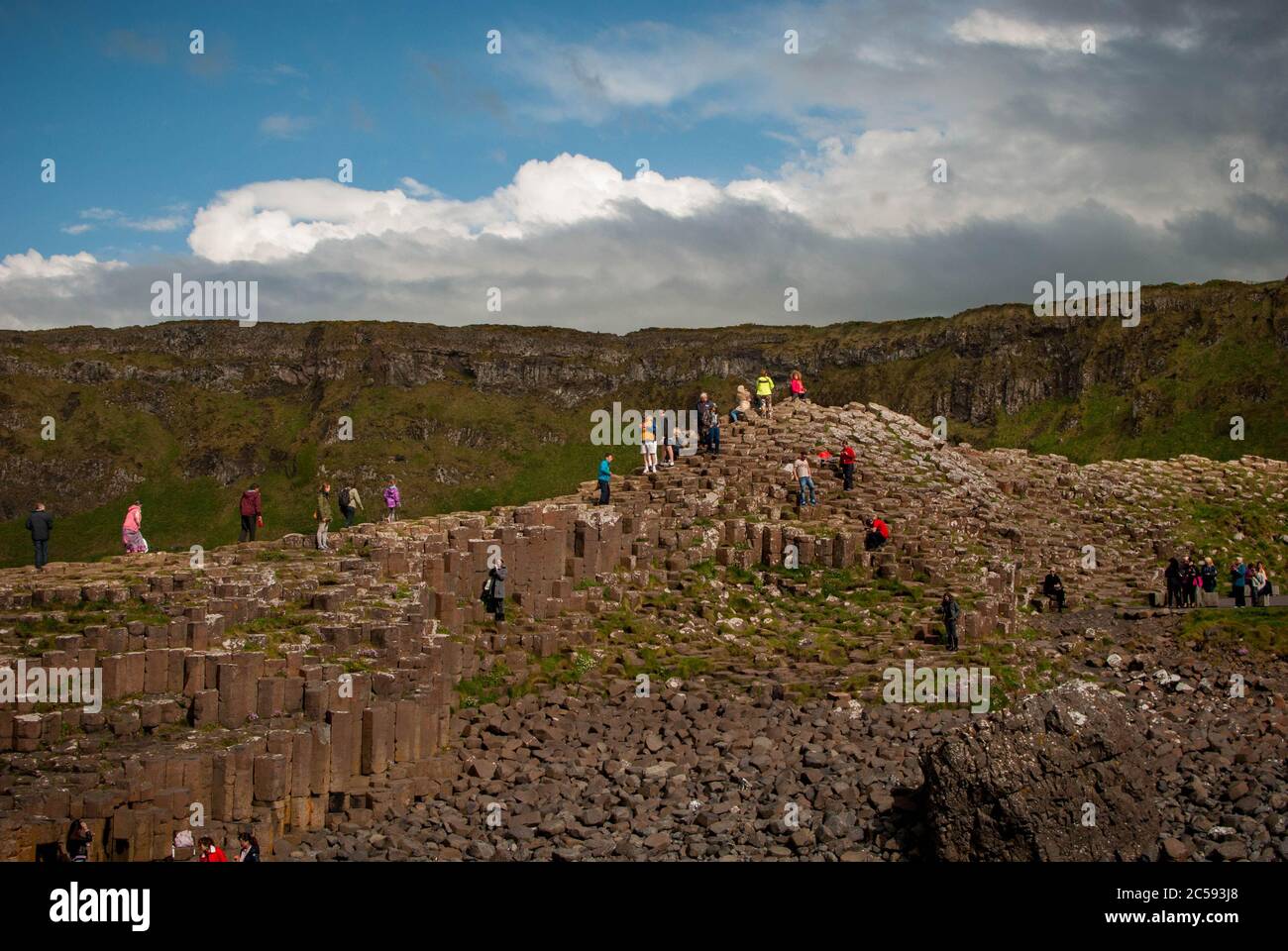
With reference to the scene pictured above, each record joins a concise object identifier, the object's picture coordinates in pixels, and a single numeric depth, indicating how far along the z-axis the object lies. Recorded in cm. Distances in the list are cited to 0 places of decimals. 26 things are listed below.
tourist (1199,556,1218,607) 3672
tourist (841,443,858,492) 3800
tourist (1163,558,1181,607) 3553
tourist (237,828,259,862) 1867
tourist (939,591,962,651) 2992
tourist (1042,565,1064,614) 3675
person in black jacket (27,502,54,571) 2791
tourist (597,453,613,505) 3525
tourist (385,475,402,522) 3606
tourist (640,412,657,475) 3753
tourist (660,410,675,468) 3978
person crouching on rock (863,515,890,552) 3456
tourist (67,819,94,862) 1834
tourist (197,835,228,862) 1866
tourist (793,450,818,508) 3666
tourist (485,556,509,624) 2980
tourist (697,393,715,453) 4008
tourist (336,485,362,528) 3428
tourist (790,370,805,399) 4181
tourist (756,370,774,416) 4309
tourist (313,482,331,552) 3048
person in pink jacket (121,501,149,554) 3041
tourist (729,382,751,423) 4372
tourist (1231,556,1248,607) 3522
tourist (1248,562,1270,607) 3556
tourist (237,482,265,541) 3263
